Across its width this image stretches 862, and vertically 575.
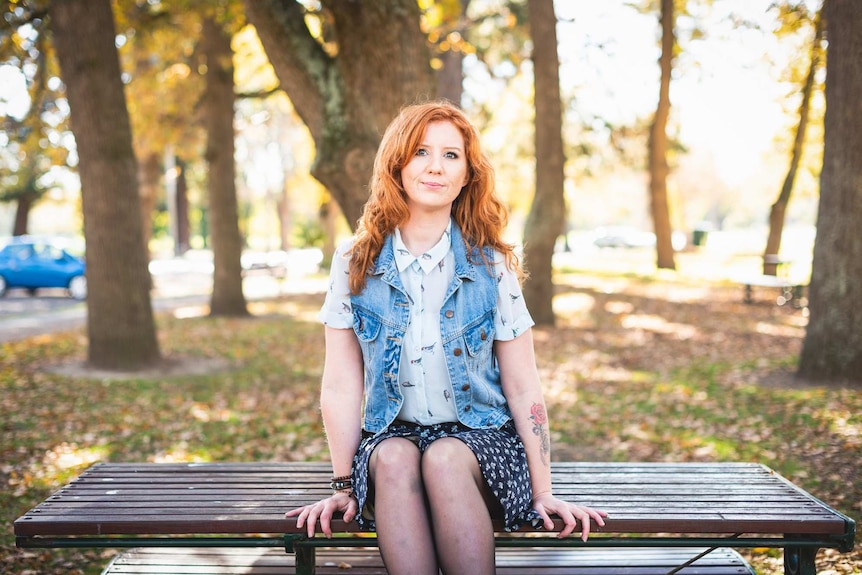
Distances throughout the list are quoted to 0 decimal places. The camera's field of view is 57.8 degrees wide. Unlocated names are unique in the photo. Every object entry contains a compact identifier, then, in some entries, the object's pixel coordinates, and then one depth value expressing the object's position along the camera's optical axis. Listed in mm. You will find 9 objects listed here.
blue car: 20750
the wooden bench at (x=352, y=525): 2756
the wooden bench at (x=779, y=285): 15195
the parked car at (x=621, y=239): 50094
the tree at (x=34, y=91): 9531
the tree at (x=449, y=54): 13055
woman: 2822
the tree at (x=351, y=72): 5492
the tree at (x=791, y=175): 18461
